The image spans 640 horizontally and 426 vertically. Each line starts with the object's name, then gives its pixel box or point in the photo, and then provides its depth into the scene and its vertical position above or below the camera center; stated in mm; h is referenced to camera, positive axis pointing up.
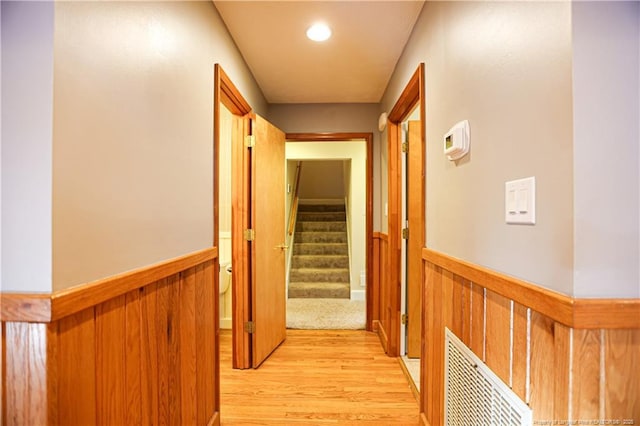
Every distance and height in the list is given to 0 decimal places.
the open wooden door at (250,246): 2424 -242
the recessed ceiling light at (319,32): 1897 +1109
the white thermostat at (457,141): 1190 +282
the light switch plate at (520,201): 827 +36
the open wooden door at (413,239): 2496 -194
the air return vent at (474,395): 919 -599
